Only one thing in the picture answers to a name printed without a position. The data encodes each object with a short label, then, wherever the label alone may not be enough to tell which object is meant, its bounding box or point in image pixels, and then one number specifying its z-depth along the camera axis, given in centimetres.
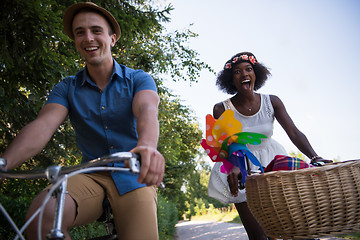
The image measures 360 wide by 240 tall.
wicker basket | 198
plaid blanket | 212
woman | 310
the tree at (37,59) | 419
